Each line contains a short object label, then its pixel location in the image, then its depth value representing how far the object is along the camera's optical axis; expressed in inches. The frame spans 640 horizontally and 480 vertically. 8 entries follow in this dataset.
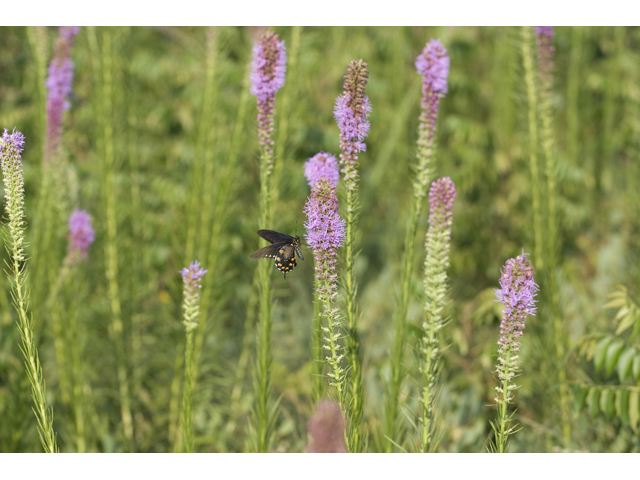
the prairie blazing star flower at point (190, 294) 169.7
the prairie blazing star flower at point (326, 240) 168.2
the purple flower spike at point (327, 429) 167.4
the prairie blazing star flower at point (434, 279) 168.9
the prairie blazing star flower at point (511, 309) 168.5
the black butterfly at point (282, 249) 174.4
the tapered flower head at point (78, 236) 188.3
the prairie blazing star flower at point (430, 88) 172.1
